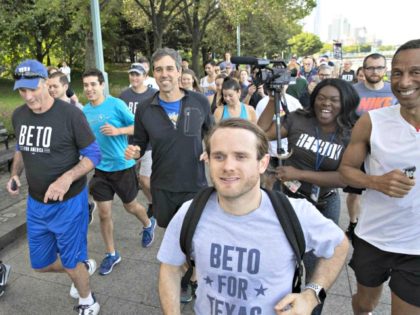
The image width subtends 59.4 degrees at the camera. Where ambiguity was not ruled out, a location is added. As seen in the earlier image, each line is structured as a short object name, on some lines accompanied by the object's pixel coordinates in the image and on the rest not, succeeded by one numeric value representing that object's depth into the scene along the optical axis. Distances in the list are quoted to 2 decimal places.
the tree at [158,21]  17.28
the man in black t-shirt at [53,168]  2.86
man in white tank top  1.95
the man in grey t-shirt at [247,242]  1.57
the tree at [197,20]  21.20
